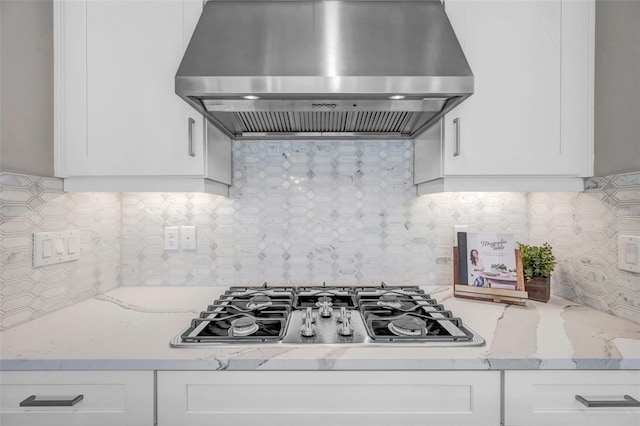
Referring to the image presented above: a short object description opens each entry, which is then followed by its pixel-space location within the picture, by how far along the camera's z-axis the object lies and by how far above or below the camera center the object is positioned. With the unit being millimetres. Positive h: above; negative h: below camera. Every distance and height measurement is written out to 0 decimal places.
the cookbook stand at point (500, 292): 1346 -343
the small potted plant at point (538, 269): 1393 -253
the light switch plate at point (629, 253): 1125 -149
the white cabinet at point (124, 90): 1256 +466
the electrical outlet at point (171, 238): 1648 -136
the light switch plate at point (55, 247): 1199 -139
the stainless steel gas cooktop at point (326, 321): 973 -379
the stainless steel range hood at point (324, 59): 1051 +504
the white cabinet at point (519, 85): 1262 +483
